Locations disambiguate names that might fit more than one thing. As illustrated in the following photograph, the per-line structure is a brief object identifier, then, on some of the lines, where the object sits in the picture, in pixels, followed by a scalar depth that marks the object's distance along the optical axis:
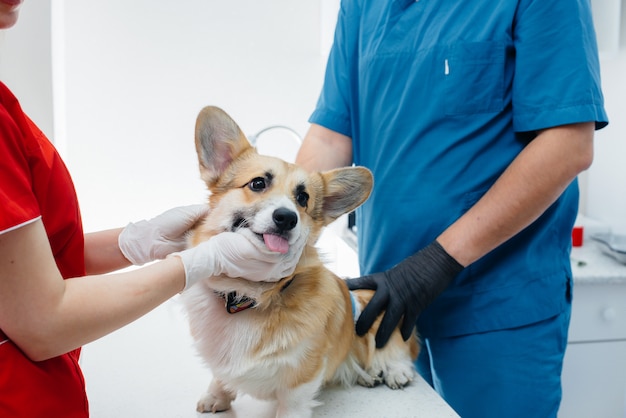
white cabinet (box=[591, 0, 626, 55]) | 2.09
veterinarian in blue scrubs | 1.07
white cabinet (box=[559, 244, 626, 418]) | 1.83
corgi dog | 0.91
